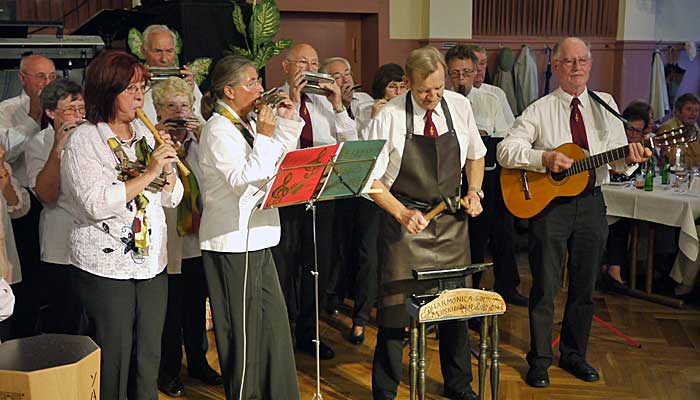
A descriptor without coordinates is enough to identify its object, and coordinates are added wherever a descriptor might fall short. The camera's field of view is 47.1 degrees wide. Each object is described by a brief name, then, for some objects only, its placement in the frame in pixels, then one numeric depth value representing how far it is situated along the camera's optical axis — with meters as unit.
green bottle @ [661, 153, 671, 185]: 5.84
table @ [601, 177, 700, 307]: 5.32
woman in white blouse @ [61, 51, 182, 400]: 3.03
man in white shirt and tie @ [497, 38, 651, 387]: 4.13
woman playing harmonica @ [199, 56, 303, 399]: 3.21
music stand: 2.99
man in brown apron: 3.61
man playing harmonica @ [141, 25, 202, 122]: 4.55
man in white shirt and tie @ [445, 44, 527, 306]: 5.38
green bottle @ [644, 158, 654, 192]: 5.62
